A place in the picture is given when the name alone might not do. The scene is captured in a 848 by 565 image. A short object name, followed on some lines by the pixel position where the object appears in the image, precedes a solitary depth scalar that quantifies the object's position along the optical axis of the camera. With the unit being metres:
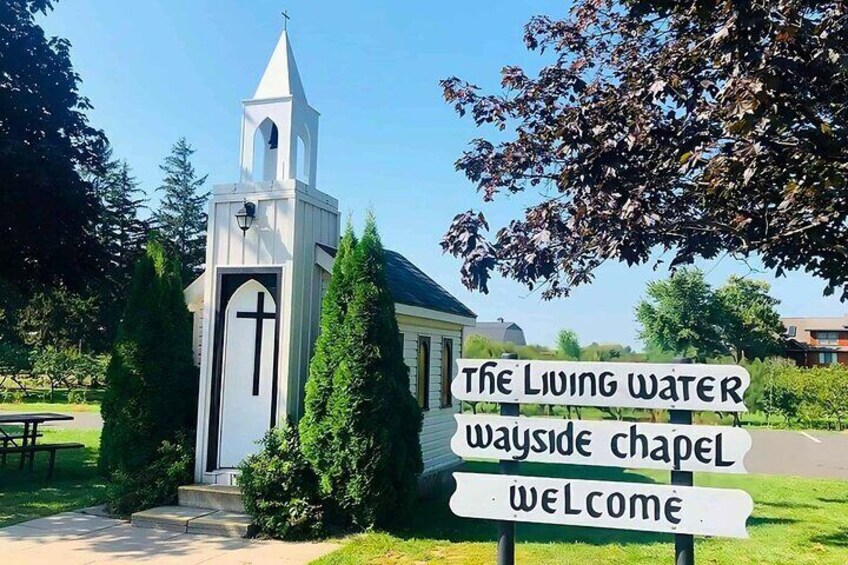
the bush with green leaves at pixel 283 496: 7.26
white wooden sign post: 4.03
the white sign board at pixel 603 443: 4.05
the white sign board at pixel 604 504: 3.97
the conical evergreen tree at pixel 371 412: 7.30
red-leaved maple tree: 3.88
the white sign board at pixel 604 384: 4.12
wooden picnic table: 10.93
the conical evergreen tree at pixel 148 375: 8.81
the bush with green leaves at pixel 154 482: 8.20
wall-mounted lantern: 8.46
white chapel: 8.32
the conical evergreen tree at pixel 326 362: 7.48
